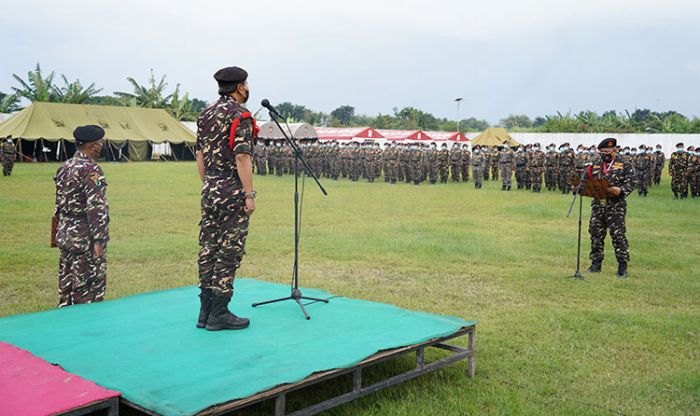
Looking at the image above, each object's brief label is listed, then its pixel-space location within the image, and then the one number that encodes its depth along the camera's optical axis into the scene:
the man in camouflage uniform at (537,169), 25.14
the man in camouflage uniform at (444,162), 29.95
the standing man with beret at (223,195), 4.98
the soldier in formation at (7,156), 27.48
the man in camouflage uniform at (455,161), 30.02
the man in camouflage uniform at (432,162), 29.66
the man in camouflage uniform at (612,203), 9.26
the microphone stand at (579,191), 9.23
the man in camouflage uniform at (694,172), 22.52
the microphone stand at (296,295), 5.55
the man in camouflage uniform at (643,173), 23.23
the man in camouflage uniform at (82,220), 5.88
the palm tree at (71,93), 49.16
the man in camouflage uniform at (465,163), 30.05
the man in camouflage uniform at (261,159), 34.69
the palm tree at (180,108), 51.50
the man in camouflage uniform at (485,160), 26.83
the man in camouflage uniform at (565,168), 24.16
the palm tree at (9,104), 48.34
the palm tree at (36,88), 46.88
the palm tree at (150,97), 52.12
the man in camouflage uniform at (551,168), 25.03
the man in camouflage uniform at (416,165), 29.31
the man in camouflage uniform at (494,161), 30.90
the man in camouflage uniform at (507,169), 25.75
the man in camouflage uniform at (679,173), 22.38
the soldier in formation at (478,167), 26.69
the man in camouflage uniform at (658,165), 27.59
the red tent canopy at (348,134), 43.75
